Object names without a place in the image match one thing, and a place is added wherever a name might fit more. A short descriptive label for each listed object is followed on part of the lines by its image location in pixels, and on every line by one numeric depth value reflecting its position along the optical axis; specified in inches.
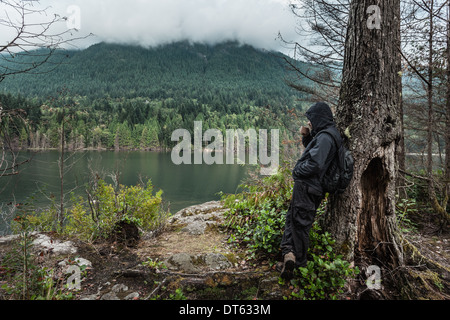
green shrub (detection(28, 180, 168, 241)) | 170.2
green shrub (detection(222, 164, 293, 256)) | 138.6
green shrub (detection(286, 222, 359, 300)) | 109.2
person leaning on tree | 111.0
